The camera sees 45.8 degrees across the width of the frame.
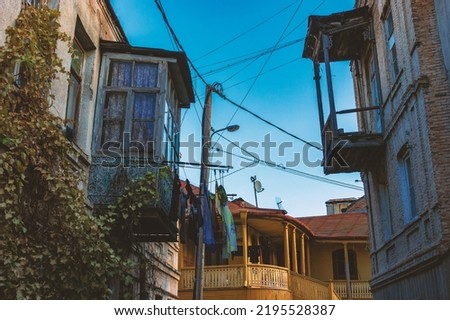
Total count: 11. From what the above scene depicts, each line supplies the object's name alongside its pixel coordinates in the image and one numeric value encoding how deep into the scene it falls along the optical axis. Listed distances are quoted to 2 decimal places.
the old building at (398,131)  9.97
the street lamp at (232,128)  16.42
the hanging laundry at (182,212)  13.00
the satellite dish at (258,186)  26.88
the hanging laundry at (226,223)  16.56
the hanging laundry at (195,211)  14.00
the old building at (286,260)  22.41
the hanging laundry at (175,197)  11.98
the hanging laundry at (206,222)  14.19
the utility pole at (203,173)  13.40
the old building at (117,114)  10.59
